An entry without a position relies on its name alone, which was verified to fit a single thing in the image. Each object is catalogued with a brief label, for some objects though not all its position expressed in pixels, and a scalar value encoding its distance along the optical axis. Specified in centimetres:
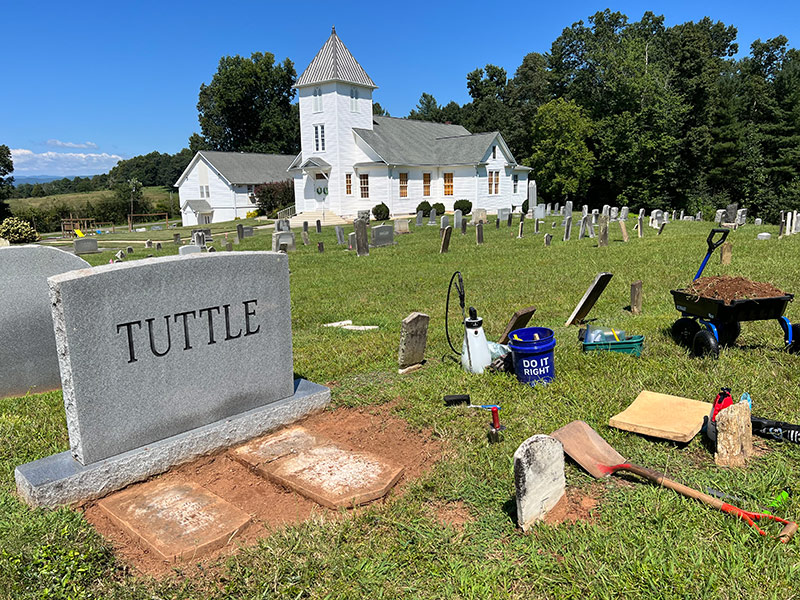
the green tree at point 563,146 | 4531
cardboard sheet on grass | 404
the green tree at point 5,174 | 4809
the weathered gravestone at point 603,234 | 1712
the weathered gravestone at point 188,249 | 1170
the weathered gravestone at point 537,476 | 312
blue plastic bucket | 524
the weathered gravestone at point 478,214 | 3584
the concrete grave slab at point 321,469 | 368
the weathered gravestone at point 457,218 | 2678
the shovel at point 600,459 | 323
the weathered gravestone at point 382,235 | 2005
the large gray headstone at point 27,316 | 567
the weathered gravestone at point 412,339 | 596
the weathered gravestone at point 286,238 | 2045
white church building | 3975
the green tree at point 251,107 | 7081
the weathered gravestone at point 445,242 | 1767
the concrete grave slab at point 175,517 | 319
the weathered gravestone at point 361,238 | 1772
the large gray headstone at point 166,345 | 372
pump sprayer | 570
